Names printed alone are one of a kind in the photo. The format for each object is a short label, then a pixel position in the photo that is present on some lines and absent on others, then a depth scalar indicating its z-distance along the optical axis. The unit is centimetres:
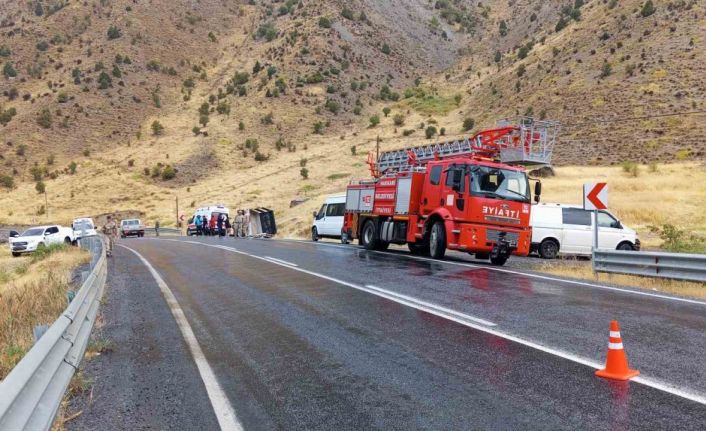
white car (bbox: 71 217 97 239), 3606
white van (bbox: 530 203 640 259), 2184
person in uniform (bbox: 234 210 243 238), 4234
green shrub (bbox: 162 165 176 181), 6644
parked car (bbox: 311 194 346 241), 3050
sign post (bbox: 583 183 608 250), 1439
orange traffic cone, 560
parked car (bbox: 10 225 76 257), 3164
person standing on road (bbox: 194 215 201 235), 4595
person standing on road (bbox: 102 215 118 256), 2336
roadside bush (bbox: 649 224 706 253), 2070
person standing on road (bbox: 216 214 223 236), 4406
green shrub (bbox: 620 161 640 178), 3798
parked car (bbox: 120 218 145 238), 4828
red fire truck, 1678
